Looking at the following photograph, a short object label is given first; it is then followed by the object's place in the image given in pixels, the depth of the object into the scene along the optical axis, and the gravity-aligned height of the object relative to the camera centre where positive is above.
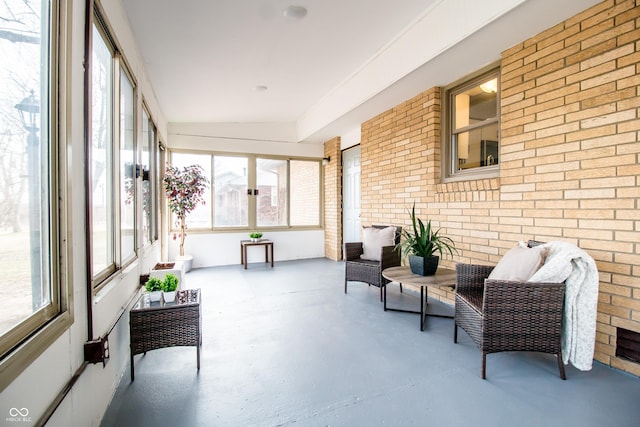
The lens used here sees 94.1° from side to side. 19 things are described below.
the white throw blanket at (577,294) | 2.02 -0.58
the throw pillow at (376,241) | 4.03 -0.41
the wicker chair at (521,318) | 2.03 -0.74
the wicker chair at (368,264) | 3.64 -0.68
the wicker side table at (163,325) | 2.10 -0.83
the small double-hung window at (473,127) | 3.24 +0.98
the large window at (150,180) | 3.72 +0.42
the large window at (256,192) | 6.11 +0.42
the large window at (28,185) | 0.95 +0.10
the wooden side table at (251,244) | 5.86 -0.72
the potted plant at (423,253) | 3.02 -0.43
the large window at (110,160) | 1.84 +0.37
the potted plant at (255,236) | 6.02 -0.50
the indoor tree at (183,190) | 5.12 +0.37
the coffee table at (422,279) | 2.78 -0.66
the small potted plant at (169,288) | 2.33 -0.60
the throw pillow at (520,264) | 2.18 -0.41
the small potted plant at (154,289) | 2.32 -0.61
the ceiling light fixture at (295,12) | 2.67 +1.82
